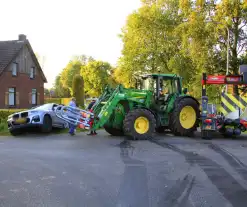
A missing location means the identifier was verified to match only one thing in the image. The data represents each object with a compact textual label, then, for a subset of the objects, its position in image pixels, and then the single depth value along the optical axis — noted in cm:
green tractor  941
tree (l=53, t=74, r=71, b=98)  7544
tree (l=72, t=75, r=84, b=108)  2599
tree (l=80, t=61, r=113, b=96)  6261
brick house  2374
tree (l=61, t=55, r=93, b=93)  7280
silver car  1050
